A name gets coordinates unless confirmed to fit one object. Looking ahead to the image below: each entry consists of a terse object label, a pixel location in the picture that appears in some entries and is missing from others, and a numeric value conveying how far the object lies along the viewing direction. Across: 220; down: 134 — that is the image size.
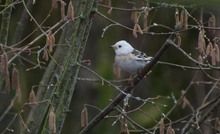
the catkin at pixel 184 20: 5.28
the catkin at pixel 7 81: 5.51
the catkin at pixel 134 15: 6.37
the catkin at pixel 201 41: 5.42
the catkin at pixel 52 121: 5.45
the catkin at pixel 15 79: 5.69
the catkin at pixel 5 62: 5.47
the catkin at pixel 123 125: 6.21
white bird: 7.10
